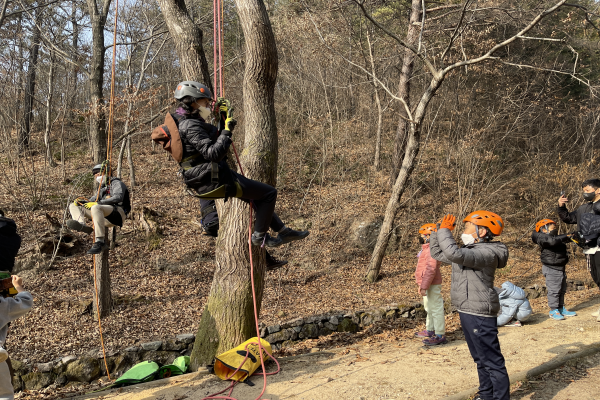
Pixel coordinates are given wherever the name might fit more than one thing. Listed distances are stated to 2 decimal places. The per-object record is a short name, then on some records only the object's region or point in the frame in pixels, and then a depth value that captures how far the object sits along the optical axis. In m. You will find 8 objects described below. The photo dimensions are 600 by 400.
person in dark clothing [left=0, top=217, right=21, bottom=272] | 4.20
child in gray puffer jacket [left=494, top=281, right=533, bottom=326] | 6.68
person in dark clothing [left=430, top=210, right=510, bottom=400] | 3.73
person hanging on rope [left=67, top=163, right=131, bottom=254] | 5.79
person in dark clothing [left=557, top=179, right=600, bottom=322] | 6.06
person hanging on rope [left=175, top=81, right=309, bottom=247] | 3.84
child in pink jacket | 6.00
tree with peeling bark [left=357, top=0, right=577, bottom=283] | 8.65
